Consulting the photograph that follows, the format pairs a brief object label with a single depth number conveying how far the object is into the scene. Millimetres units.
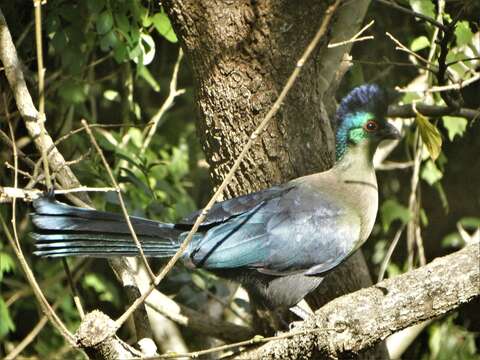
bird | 5984
